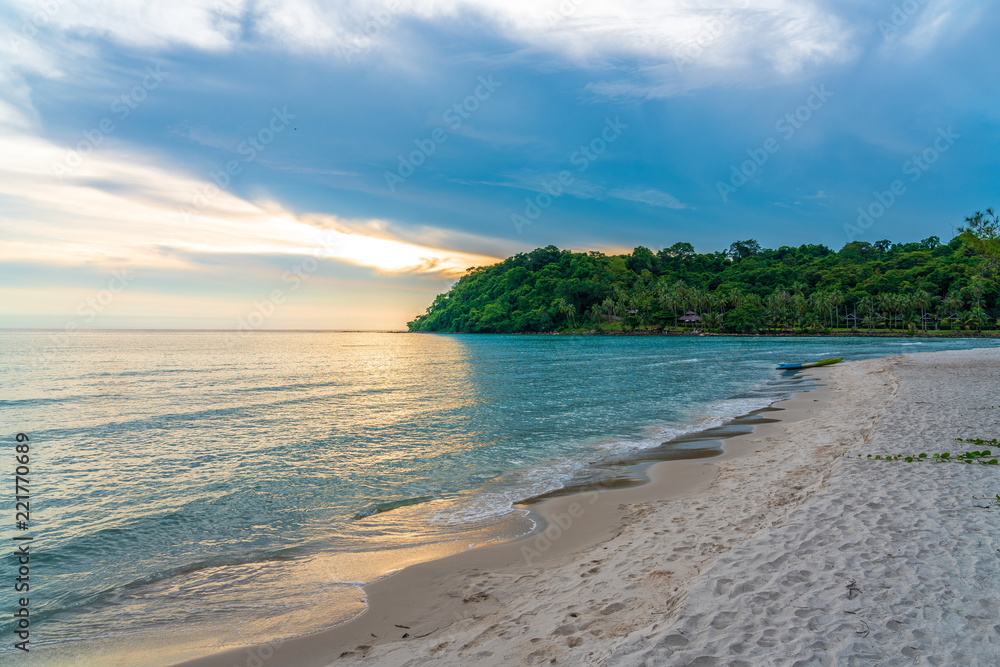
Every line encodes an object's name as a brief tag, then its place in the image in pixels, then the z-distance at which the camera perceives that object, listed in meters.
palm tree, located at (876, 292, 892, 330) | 127.19
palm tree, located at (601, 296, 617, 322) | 169.75
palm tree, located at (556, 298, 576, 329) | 183.50
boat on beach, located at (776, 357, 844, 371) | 42.53
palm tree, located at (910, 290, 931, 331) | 122.50
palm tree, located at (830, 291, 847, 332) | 133.75
